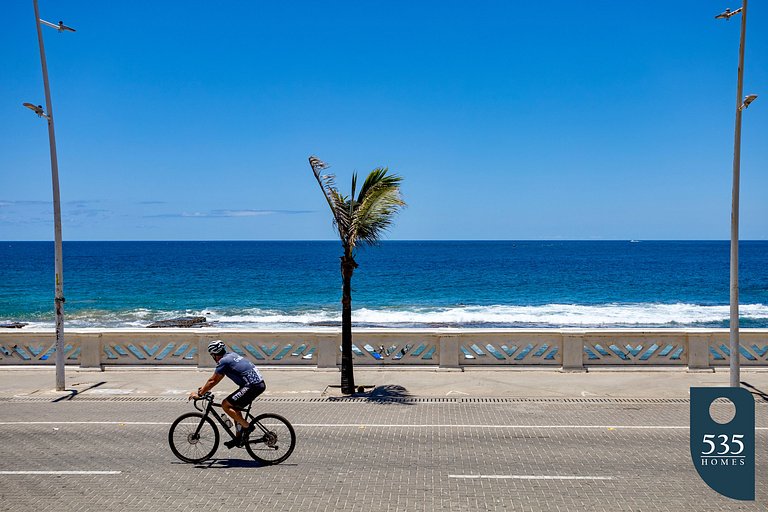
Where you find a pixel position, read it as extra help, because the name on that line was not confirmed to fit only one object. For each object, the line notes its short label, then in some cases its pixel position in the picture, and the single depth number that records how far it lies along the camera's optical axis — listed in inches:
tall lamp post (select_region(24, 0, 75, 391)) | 590.6
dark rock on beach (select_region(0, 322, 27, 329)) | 1543.3
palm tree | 593.9
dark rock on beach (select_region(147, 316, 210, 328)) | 1556.3
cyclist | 378.6
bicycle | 387.9
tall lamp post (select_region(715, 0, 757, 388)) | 528.4
